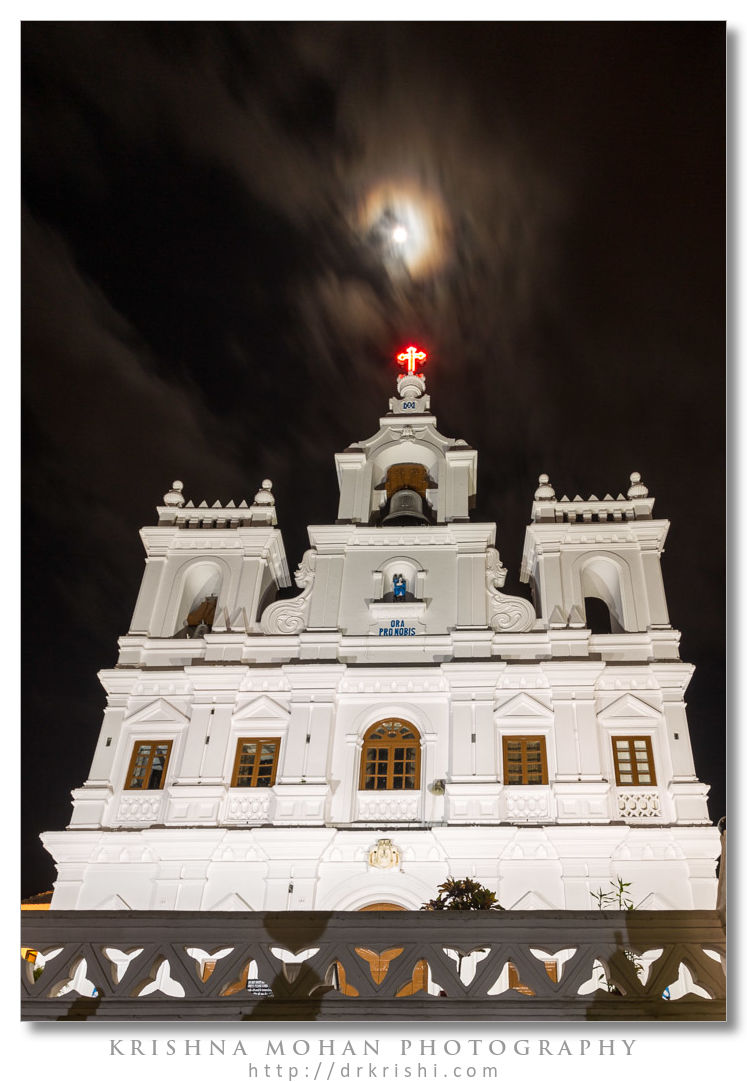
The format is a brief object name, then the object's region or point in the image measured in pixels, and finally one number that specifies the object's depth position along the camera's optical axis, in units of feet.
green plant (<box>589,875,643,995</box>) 63.62
